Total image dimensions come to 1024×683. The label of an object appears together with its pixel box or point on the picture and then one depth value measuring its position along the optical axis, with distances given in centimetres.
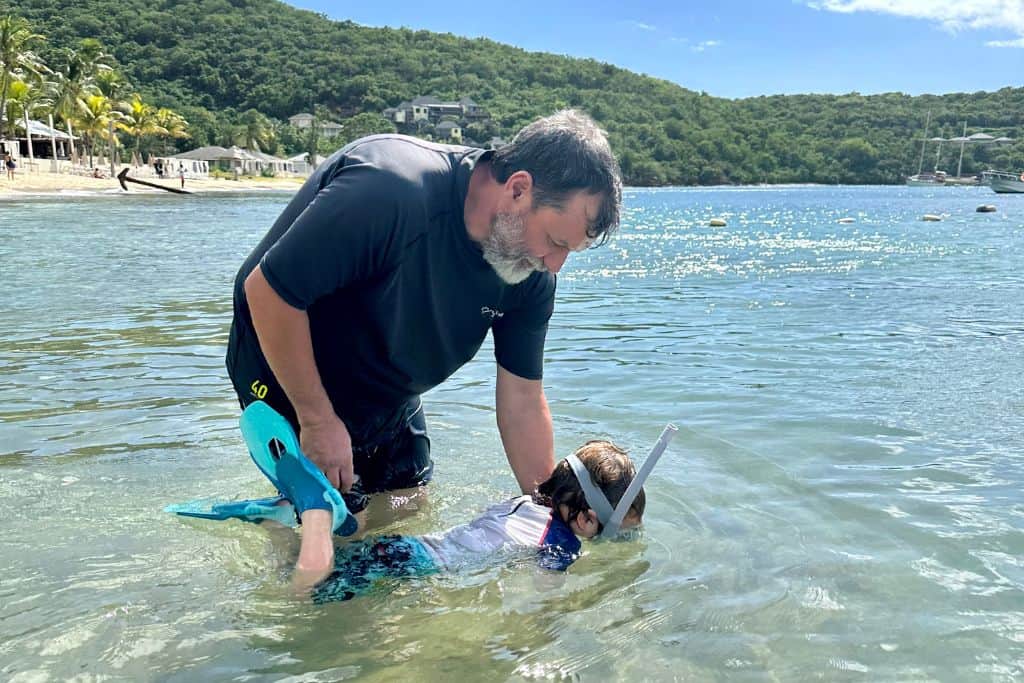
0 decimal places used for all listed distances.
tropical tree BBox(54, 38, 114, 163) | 6412
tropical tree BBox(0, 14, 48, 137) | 5094
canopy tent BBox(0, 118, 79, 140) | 6309
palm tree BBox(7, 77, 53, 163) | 5481
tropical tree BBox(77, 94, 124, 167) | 6562
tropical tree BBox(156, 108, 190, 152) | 8369
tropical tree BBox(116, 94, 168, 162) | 7769
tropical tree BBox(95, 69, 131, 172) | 7850
